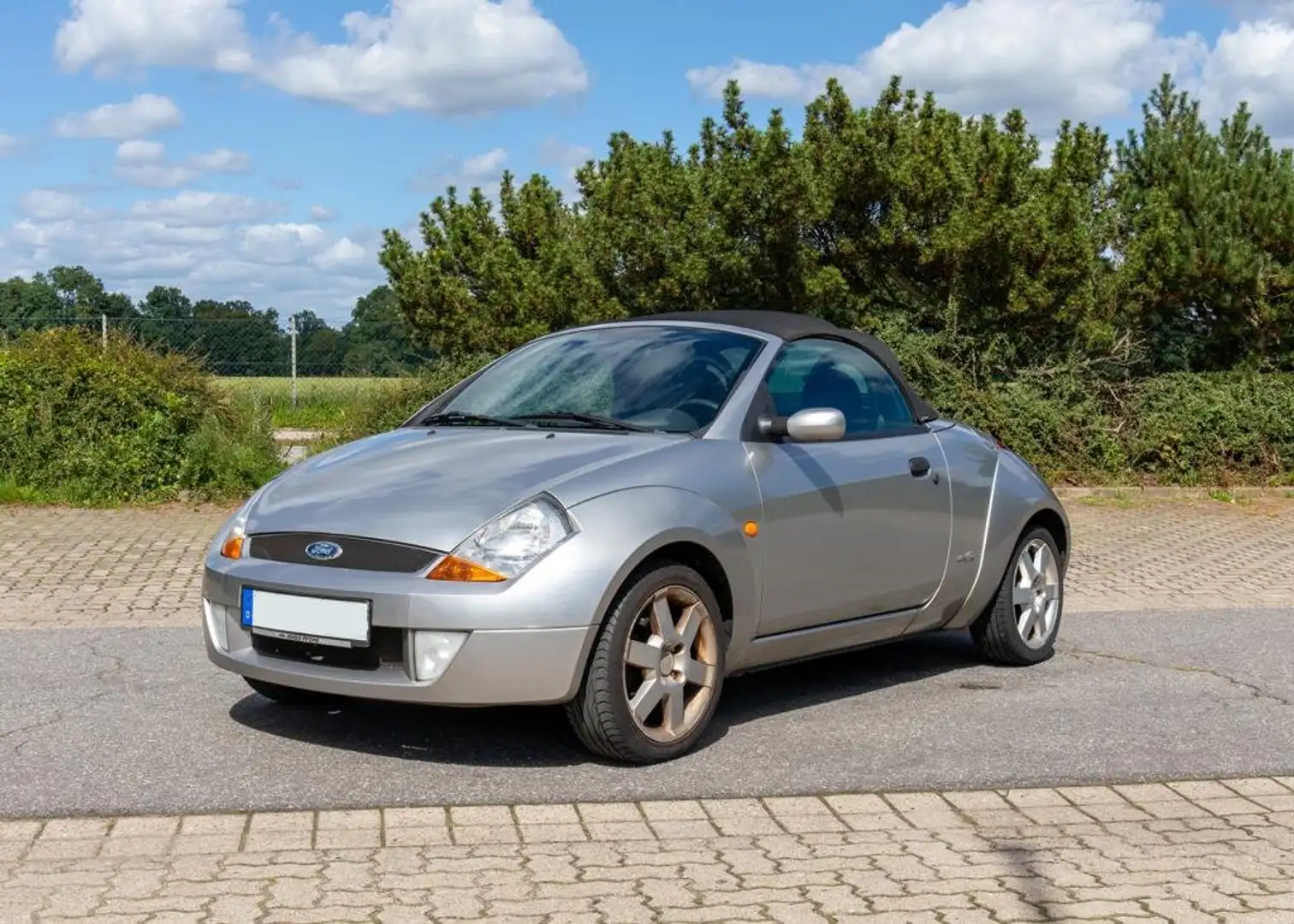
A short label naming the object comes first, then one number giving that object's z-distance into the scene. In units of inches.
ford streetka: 211.6
